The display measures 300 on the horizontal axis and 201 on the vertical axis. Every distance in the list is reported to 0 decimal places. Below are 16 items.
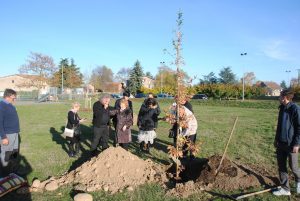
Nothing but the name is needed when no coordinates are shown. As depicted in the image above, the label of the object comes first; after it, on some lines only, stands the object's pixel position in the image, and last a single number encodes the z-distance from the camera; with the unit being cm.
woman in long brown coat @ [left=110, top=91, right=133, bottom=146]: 925
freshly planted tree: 673
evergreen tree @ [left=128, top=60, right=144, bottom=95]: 7727
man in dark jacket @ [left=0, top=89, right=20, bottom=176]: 673
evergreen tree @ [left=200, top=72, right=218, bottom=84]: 10188
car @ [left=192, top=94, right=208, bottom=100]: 6314
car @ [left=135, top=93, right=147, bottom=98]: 7431
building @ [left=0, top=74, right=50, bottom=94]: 9069
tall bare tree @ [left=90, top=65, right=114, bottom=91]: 8876
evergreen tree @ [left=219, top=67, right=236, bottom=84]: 10064
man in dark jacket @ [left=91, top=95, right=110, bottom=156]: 862
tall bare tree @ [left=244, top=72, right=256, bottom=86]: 11244
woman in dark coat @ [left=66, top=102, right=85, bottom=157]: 920
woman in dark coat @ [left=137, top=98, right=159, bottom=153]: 1001
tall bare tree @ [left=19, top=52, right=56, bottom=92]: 6102
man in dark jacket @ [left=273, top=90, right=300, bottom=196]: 582
